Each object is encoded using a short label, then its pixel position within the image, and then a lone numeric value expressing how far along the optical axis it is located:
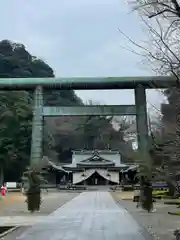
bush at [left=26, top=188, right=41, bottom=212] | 20.89
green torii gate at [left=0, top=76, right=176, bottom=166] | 22.31
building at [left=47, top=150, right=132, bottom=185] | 68.44
